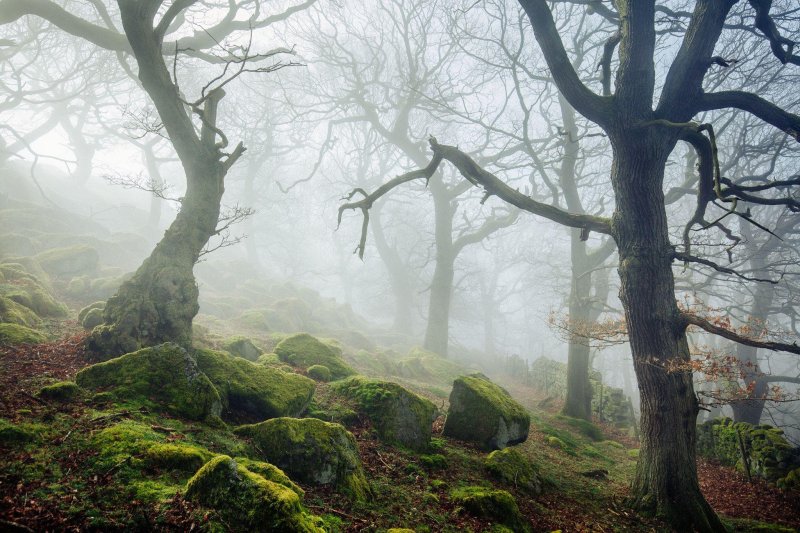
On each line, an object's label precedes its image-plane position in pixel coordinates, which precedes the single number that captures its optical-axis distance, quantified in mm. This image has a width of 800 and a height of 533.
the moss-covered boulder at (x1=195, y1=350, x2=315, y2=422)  5469
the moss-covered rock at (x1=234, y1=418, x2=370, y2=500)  4199
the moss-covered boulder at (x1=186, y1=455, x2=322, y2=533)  2775
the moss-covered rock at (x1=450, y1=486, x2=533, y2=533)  4347
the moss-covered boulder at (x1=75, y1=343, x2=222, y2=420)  4652
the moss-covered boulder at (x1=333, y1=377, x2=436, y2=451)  6000
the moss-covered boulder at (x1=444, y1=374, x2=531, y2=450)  6820
